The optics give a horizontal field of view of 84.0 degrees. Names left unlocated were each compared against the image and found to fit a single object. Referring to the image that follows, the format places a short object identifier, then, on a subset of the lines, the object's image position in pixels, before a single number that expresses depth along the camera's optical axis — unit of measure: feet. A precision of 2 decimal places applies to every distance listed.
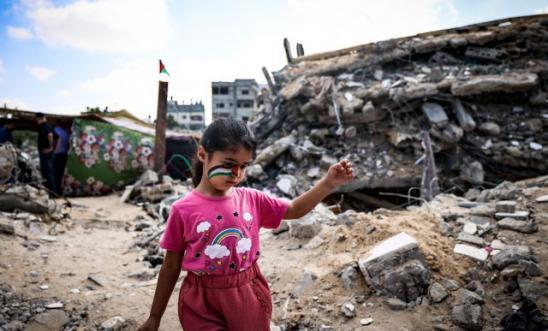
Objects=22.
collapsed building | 18.28
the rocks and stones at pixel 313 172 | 19.38
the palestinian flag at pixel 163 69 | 19.84
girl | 3.56
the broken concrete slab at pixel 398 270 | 5.78
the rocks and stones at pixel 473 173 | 17.75
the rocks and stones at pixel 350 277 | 6.20
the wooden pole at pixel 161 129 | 21.59
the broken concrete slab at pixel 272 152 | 20.48
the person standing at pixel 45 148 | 20.15
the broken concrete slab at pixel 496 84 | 18.15
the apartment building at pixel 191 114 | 108.99
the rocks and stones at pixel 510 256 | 5.97
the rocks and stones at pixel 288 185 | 18.29
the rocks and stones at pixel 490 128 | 18.40
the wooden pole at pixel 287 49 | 31.73
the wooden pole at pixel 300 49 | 35.98
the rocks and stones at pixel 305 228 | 8.94
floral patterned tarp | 21.91
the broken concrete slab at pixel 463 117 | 18.44
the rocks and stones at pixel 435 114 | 18.62
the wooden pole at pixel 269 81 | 27.32
